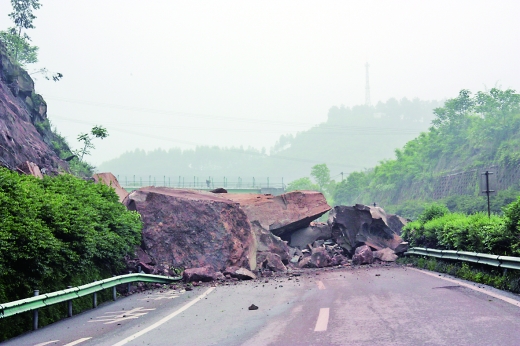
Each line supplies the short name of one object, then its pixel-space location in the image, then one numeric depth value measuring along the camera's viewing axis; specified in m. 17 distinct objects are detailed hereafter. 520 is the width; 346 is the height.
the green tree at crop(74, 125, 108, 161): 50.72
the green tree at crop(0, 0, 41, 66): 62.94
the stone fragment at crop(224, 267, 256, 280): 17.77
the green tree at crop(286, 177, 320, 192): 144.71
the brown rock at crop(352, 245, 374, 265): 22.59
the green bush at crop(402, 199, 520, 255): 12.25
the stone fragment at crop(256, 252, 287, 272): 21.55
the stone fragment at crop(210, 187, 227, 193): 30.30
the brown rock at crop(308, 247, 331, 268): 22.73
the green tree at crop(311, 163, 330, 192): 148.50
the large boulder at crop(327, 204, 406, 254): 26.11
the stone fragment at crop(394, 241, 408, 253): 22.58
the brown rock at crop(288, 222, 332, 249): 29.19
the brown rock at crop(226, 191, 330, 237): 27.53
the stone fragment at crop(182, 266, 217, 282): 16.94
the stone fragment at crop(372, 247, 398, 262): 22.61
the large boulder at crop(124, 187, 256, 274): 18.83
